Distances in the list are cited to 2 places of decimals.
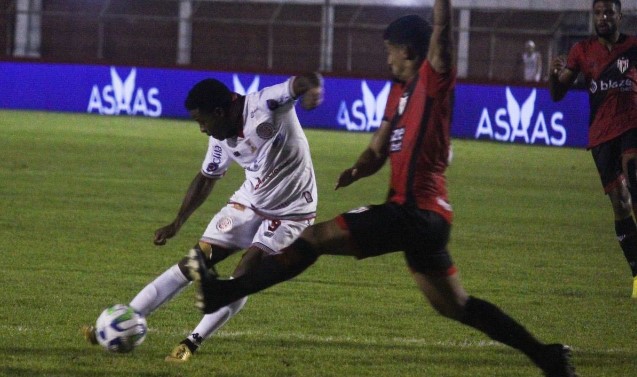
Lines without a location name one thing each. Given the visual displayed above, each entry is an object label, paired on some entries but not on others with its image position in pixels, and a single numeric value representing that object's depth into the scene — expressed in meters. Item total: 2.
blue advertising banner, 55.75
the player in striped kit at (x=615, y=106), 19.89
